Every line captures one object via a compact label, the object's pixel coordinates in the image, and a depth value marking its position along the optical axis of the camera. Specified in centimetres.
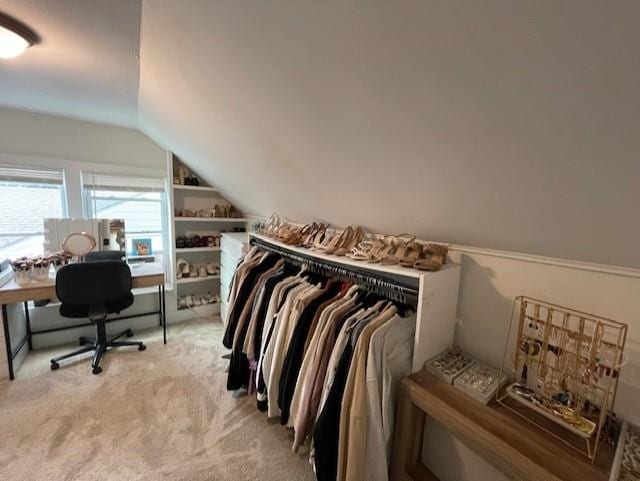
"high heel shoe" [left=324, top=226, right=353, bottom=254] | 165
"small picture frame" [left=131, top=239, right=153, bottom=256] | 308
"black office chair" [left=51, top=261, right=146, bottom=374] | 207
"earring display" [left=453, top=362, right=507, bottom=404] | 106
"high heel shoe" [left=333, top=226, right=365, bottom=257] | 165
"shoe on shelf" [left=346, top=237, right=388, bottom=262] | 141
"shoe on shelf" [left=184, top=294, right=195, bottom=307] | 328
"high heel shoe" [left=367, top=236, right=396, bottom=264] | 137
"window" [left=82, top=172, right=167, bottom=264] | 279
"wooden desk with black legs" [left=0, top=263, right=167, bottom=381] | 202
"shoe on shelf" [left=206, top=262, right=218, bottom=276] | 338
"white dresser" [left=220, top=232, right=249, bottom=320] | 259
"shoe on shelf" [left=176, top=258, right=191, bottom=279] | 319
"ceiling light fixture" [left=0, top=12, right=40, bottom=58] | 111
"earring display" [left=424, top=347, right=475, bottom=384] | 117
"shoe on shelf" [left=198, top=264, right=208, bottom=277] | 334
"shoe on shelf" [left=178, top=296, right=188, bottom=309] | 326
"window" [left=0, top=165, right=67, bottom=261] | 242
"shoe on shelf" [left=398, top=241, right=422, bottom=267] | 126
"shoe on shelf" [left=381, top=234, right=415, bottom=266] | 132
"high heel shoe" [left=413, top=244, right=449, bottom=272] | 121
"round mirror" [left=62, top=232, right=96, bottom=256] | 237
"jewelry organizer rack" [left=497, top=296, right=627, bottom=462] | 87
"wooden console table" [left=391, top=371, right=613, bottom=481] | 80
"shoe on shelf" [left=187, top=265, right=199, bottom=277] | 330
